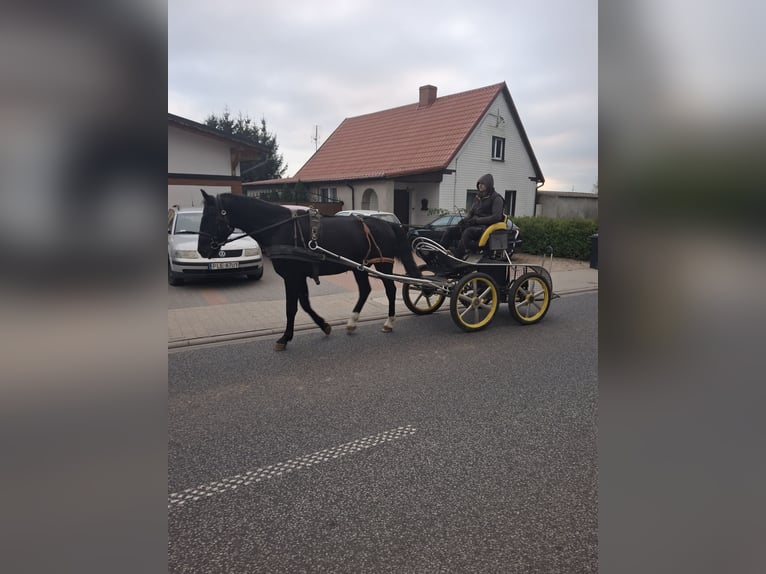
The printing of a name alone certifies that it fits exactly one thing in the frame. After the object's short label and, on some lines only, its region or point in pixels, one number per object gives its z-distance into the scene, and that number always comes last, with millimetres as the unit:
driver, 6723
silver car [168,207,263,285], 9516
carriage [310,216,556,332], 6531
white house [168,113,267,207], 13773
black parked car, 7340
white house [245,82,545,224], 19594
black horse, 5371
